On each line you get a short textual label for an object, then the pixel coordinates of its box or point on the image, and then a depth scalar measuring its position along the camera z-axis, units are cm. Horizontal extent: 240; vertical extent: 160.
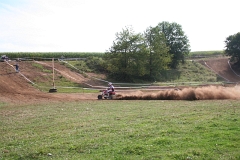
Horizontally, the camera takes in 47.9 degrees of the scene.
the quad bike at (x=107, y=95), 3034
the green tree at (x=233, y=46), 8056
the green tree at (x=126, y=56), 5519
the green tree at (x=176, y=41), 7569
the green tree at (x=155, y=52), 5984
